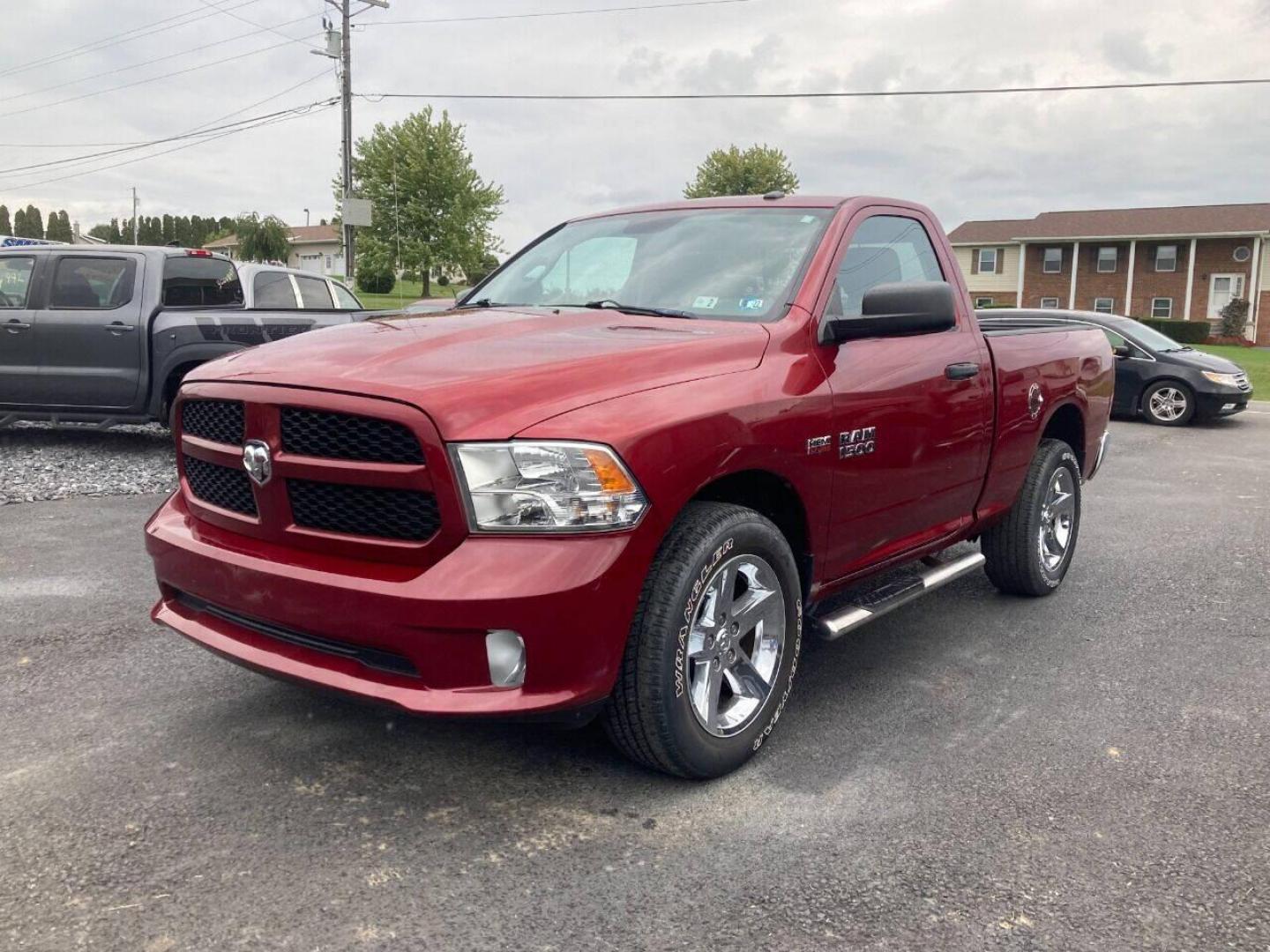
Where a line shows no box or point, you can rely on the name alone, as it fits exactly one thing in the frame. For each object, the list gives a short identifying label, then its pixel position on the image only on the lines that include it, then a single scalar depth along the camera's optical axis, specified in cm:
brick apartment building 4694
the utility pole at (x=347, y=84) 2781
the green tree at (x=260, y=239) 6506
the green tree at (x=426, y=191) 4838
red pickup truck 269
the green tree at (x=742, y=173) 5459
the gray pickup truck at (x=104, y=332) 910
